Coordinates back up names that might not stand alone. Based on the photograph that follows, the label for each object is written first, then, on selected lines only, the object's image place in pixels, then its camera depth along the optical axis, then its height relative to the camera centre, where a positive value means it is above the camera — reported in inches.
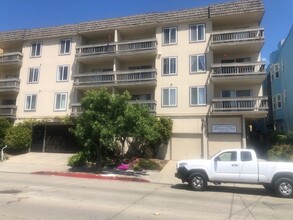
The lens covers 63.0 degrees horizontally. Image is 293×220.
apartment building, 830.5 +296.8
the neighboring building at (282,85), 946.0 +270.8
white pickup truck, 409.8 -42.0
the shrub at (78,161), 751.3 -51.0
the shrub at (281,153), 692.1 -12.1
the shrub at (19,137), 930.3 +24.6
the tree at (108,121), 636.3 +65.7
